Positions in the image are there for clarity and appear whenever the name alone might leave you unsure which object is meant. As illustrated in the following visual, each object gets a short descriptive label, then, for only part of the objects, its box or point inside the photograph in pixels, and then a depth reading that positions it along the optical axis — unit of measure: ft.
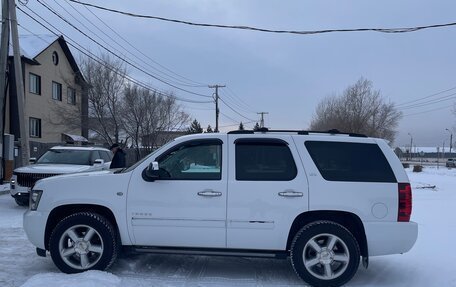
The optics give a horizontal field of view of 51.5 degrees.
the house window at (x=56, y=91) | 117.33
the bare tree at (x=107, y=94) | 100.99
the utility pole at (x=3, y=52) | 54.13
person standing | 35.96
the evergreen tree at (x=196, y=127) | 164.04
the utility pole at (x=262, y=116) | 282.77
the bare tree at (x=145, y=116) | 100.99
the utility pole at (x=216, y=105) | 161.46
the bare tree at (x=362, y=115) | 122.83
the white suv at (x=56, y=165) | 39.09
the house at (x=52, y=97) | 101.71
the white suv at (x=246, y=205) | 18.31
